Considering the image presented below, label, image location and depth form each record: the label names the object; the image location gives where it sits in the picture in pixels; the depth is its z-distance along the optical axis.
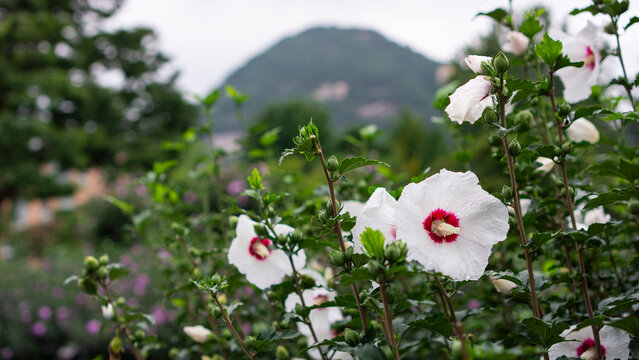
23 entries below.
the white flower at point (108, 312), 1.07
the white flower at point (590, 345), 0.76
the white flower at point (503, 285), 0.82
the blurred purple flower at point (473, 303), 2.03
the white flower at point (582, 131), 0.96
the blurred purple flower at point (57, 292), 4.13
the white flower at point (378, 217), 0.66
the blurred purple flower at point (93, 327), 3.52
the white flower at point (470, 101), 0.67
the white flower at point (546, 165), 0.96
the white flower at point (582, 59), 0.92
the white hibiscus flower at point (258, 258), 0.94
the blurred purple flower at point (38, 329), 3.71
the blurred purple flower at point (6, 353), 3.53
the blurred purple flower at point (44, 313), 3.85
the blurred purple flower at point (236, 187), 4.44
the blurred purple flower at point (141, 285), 3.86
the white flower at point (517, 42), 1.01
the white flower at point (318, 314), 1.06
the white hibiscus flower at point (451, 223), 0.62
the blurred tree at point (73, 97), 11.02
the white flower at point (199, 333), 1.09
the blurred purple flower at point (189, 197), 3.55
